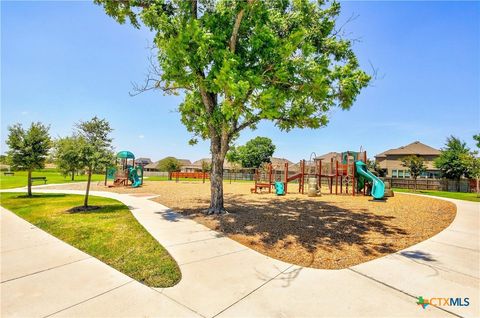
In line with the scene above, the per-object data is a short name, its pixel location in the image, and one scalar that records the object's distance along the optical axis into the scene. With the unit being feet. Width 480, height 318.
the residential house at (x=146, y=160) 346.33
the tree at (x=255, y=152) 228.63
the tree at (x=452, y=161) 111.96
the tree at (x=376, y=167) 134.72
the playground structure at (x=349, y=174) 57.06
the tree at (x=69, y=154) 30.83
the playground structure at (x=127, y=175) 76.89
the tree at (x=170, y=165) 135.95
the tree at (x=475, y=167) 76.23
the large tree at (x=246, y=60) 24.17
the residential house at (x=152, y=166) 301.51
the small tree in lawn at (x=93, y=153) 31.24
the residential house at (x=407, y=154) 136.35
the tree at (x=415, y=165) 99.91
